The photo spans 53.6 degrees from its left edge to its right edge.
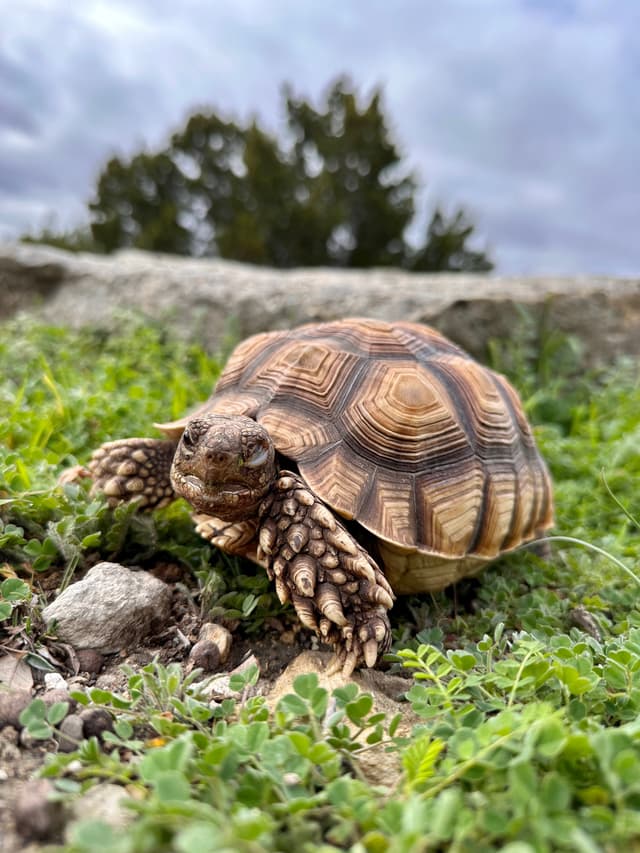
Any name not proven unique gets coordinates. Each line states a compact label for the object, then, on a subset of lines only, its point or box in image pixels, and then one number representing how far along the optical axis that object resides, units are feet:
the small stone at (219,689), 0.59
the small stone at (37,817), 0.37
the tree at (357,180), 41.52
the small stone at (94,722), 0.50
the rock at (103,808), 0.39
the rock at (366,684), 0.59
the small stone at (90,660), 0.62
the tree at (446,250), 43.50
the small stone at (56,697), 0.53
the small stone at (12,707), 0.50
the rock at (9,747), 0.46
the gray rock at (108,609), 0.64
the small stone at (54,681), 0.59
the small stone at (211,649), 0.65
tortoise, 0.66
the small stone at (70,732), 0.48
